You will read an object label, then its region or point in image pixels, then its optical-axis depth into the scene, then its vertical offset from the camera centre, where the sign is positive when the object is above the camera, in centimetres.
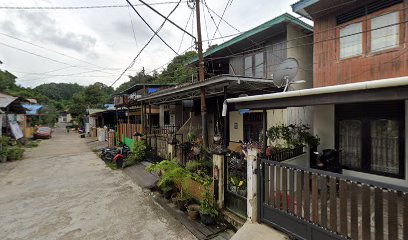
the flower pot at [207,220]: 493 -240
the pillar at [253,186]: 421 -140
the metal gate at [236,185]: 471 -161
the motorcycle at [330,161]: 595 -133
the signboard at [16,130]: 1810 -102
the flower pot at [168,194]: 653 -237
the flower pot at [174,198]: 602 -237
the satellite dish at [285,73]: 575 +115
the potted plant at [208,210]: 494 -220
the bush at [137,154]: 1077 -192
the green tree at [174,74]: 2787 +626
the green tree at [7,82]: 3588 +689
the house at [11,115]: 1670 +28
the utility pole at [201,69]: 725 +174
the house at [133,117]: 1274 +1
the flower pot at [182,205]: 574 -239
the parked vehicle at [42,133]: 2531 -179
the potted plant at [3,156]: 1270 -220
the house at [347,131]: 278 -51
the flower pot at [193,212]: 520 -235
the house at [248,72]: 762 +206
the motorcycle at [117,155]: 1070 -207
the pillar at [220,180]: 511 -156
